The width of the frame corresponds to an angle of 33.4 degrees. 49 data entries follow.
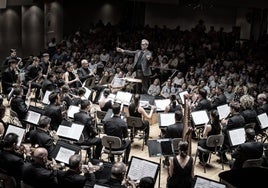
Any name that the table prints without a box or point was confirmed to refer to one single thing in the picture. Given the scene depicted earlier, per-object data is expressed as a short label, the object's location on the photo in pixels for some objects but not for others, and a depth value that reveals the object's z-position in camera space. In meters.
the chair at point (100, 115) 10.16
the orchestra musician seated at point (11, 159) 6.93
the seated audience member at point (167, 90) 13.62
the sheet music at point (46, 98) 11.03
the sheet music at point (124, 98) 11.04
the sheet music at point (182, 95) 11.79
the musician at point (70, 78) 12.63
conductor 12.75
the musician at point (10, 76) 12.60
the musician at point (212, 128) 8.97
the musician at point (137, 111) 9.95
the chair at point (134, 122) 9.81
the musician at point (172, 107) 10.15
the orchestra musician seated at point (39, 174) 6.48
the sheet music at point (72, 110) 9.74
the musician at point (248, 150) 7.80
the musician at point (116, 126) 8.68
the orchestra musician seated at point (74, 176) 6.39
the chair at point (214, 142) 8.80
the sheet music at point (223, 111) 10.18
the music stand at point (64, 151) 7.36
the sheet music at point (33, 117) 8.99
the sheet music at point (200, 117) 9.77
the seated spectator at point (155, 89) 13.83
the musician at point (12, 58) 14.07
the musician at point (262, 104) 10.33
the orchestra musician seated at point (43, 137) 7.92
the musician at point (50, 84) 11.69
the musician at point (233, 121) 9.11
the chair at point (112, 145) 8.43
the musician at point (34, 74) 13.03
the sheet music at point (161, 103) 10.88
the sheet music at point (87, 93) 11.59
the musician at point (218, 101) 11.27
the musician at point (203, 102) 10.62
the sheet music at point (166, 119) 9.47
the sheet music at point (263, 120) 9.67
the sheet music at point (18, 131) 7.94
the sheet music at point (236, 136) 8.45
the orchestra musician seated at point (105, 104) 10.45
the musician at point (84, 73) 13.23
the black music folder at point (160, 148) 7.69
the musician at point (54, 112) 9.31
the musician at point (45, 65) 13.90
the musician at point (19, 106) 9.74
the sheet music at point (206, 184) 5.98
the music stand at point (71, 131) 8.17
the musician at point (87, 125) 8.73
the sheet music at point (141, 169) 6.70
